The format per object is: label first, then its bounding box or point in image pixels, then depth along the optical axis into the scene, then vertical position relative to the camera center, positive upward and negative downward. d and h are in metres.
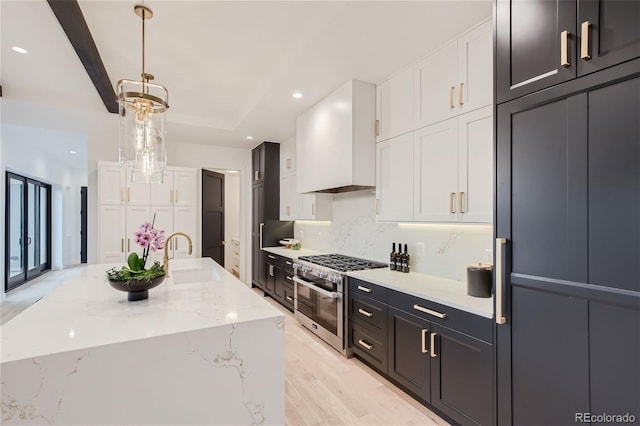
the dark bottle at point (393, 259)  2.96 -0.46
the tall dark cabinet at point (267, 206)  5.19 +0.11
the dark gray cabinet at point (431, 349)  1.75 -0.95
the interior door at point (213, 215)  5.38 -0.04
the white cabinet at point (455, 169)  2.01 +0.31
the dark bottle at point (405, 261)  2.83 -0.46
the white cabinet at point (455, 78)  1.99 +0.98
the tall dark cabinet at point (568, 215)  1.16 -0.01
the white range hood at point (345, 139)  2.89 +0.75
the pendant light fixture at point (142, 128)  2.06 +0.64
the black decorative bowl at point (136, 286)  1.57 -0.39
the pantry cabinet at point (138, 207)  4.20 +0.08
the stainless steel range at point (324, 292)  2.97 -0.86
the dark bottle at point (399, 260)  2.90 -0.47
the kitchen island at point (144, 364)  1.04 -0.58
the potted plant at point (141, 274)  1.58 -0.33
